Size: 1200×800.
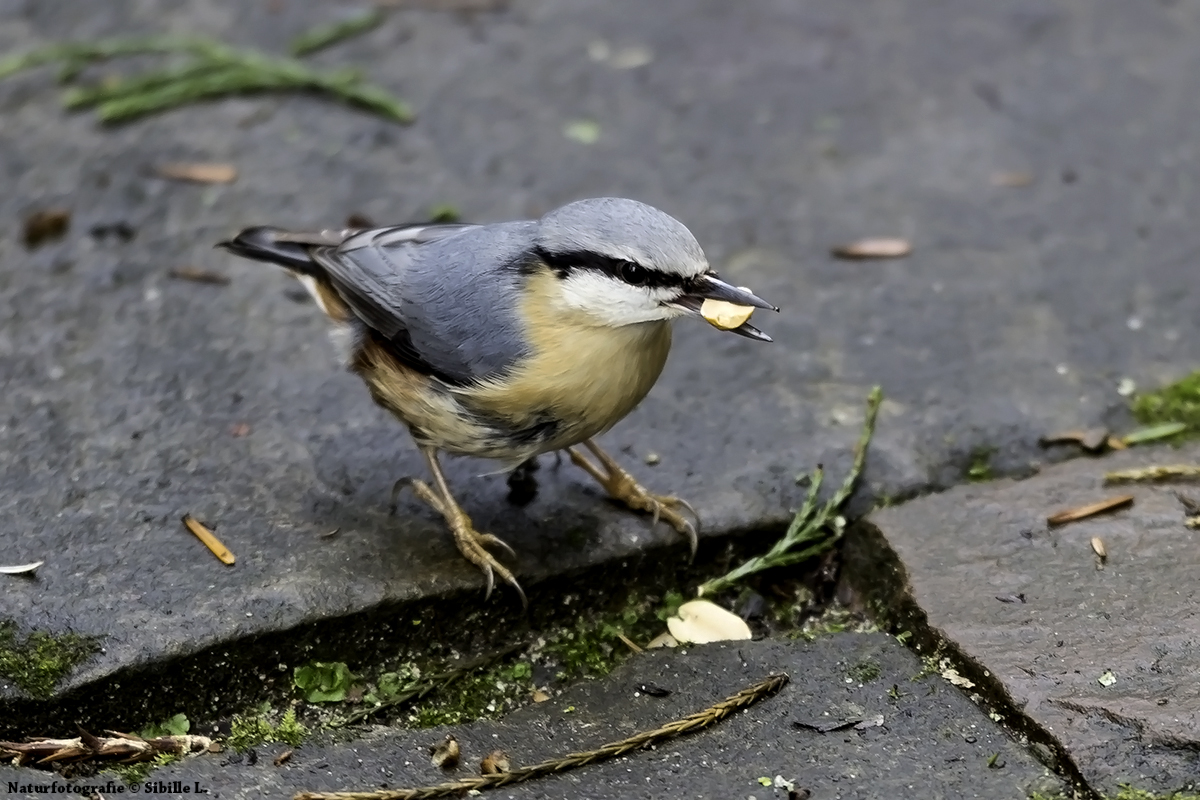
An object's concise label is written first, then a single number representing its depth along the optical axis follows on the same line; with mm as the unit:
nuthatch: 5906
